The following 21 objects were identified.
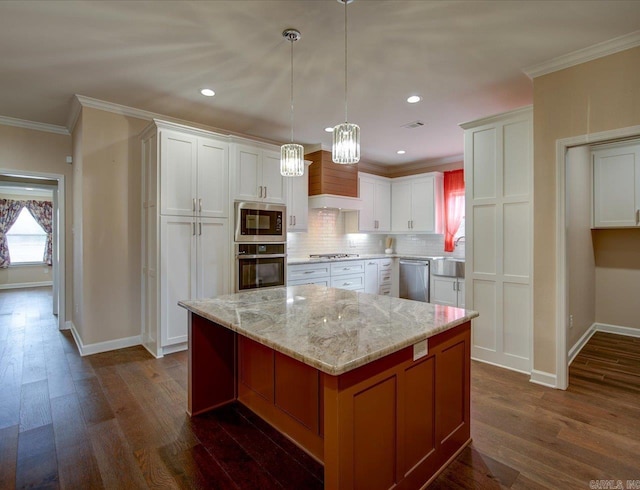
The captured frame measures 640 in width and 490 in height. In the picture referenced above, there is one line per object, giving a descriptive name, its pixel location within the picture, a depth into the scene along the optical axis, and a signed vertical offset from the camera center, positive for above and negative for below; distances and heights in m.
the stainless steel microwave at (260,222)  4.00 +0.26
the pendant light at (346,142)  2.18 +0.67
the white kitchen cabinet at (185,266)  3.51 -0.26
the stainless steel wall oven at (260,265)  4.02 -0.29
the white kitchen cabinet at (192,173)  3.49 +0.78
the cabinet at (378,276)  5.62 -0.59
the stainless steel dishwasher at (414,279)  5.58 -0.65
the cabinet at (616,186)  3.98 +0.69
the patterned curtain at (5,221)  8.09 +0.55
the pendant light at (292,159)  2.53 +0.64
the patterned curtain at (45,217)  8.59 +0.68
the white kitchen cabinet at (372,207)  5.87 +0.65
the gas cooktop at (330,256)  5.50 -0.23
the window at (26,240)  8.34 +0.08
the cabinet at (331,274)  4.61 -0.48
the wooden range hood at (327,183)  5.17 +0.96
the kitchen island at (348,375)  1.27 -0.71
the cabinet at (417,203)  5.78 +0.71
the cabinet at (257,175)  4.04 +0.87
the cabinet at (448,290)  4.98 -0.75
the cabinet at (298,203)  4.79 +0.59
